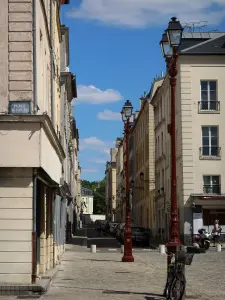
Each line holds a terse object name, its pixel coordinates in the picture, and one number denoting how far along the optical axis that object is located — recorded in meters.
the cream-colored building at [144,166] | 60.09
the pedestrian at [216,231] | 37.33
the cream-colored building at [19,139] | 13.72
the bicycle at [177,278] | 11.91
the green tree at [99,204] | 189.62
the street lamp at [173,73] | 13.54
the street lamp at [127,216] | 25.84
